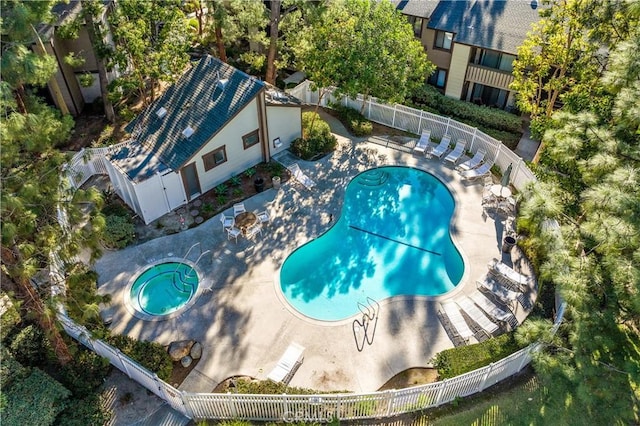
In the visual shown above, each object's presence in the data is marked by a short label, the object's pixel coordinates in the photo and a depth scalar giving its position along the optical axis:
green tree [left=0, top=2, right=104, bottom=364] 11.89
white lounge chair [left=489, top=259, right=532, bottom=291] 19.73
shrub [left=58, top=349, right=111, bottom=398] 16.05
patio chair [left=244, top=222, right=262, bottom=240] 22.47
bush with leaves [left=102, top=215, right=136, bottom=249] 21.67
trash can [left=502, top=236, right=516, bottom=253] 21.64
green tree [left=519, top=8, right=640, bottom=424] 13.88
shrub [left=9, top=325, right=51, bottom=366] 16.36
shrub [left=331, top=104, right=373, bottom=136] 29.61
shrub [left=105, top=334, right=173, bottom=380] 16.69
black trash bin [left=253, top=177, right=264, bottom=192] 25.11
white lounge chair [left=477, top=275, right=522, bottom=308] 19.08
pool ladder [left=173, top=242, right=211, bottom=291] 20.53
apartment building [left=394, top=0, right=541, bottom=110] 29.66
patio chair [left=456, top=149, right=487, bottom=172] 26.42
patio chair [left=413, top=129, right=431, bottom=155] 27.75
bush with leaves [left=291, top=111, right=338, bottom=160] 27.64
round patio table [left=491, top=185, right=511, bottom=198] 23.92
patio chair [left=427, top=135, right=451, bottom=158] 27.39
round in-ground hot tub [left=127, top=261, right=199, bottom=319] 19.41
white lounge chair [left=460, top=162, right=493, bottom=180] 25.75
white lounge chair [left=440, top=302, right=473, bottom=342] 17.92
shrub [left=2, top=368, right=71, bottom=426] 14.54
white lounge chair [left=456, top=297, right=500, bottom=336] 18.11
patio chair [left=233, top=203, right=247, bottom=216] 23.49
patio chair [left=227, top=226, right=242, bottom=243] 22.03
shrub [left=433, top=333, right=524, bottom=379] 16.59
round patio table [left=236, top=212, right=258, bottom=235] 22.98
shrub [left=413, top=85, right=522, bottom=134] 29.66
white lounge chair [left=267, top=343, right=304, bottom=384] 16.56
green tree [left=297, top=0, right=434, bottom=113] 25.09
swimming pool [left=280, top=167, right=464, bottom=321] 20.28
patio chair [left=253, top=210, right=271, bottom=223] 23.05
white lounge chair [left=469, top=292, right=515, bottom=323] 18.36
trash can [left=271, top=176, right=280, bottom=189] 25.27
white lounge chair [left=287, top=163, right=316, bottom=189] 25.30
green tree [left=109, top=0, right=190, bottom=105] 25.27
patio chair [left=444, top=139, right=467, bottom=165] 26.98
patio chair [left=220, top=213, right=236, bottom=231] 22.52
